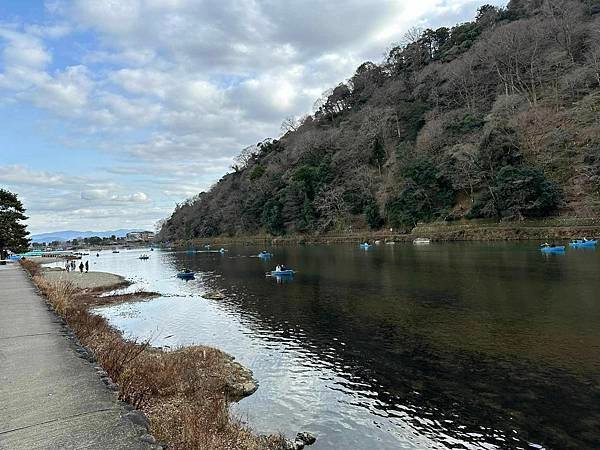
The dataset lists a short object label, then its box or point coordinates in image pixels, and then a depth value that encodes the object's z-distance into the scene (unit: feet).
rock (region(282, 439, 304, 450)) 26.45
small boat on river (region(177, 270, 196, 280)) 142.97
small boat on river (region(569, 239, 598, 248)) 133.52
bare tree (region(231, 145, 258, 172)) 484.46
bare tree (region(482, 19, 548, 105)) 245.04
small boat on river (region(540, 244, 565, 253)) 126.95
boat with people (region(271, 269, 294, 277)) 124.98
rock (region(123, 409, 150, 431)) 19.58
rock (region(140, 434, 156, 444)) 17.69
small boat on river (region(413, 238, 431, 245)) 206.16
